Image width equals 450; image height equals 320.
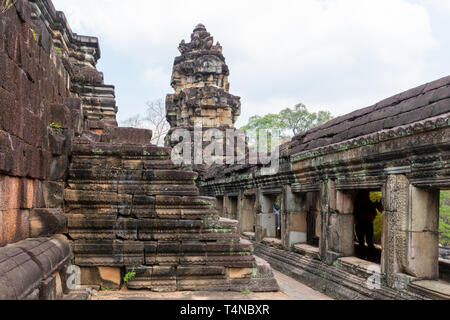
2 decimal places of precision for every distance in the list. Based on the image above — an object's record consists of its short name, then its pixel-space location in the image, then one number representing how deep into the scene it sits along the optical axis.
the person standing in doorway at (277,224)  11.75
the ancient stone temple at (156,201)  3.28
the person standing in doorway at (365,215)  8.39
